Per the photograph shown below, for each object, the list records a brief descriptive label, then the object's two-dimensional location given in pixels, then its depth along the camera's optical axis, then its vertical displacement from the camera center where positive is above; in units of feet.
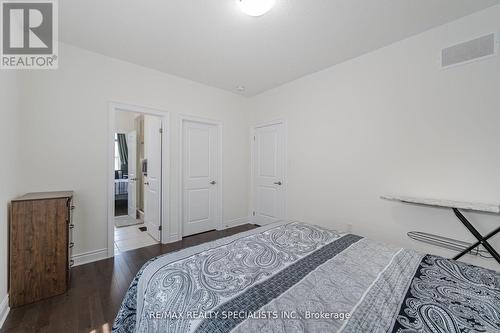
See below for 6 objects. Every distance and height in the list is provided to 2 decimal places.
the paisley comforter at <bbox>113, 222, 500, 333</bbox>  2.69 -2.07
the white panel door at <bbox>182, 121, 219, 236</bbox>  11.46 -0.72
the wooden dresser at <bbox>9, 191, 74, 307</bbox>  5.76 -2.51
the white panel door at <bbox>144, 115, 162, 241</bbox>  10.81 -0.78
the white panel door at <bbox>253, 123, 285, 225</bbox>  12.23 -0.52
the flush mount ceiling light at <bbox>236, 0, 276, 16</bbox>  5.55 +4.48
